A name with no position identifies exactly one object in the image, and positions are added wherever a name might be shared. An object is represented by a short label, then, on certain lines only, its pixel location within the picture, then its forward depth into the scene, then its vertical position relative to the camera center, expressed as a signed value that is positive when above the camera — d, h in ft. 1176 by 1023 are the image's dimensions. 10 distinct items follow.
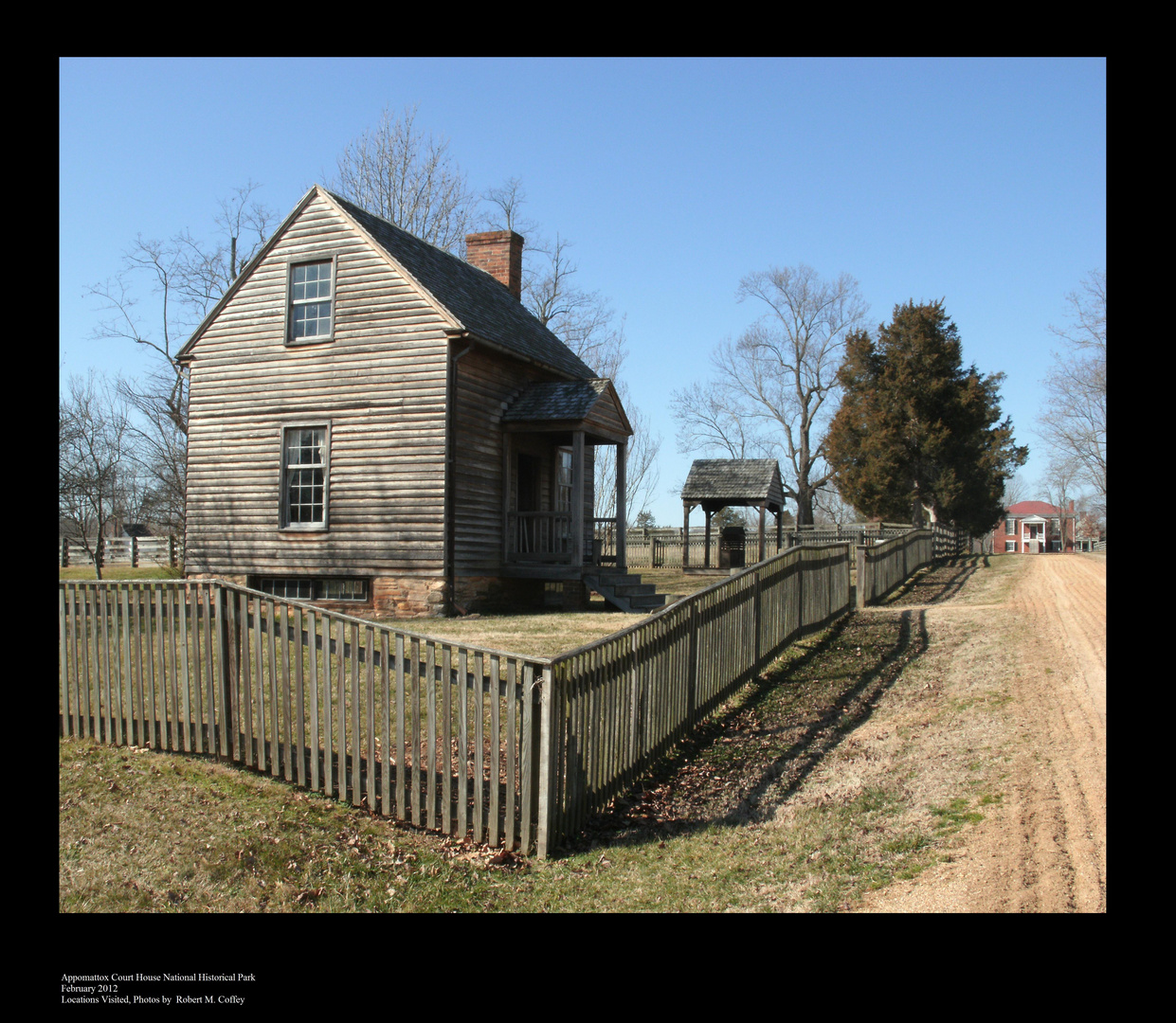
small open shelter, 94.00 +3.07
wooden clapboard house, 55.98 +5.41
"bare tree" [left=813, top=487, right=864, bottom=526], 270.87 +2.65
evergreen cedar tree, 128.77 +11.67
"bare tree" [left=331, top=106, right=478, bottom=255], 113.29 +39.48
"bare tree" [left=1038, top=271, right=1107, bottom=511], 143.64 +12.47
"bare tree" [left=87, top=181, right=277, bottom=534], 108.47 +10.63
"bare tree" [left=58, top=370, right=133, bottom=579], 82.79 +3.75
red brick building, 302.04 -4.70
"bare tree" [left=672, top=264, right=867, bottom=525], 172.35 +22.43
